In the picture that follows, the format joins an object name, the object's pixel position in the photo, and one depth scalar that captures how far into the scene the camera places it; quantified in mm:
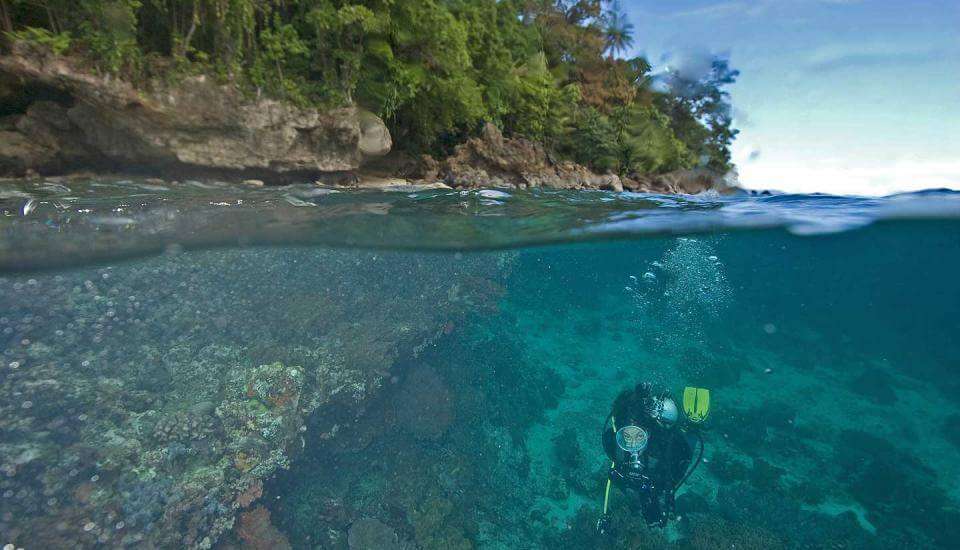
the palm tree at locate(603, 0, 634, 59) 26672
